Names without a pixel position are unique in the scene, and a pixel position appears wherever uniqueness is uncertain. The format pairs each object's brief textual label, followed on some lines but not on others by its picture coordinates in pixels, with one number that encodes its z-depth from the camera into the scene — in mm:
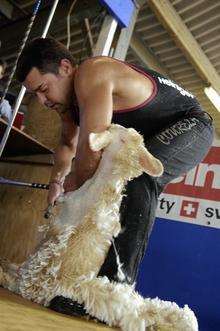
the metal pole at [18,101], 2209
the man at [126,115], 1329
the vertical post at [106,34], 3057
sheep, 1151
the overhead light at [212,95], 5898
